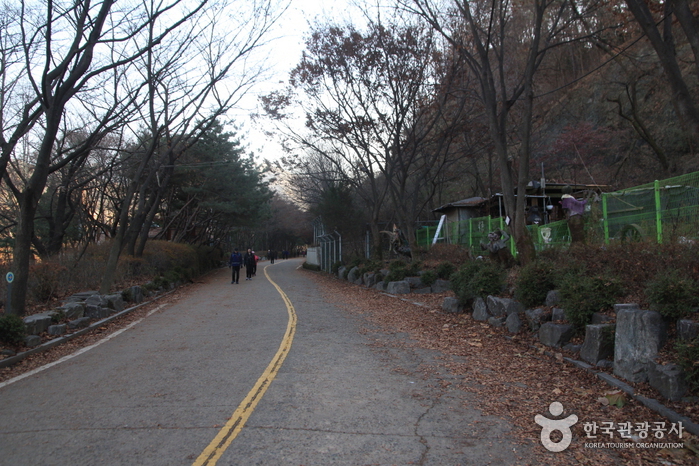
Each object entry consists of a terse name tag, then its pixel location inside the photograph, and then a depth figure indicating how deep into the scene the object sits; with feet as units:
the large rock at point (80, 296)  44.46
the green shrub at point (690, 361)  16.72
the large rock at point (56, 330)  34.88
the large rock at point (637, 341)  19.89
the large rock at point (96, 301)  43.78
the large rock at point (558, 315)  27.50
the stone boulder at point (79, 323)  37.85
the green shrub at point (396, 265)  62.75
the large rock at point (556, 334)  26.17
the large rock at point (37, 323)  32.60
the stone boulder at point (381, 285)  64.80
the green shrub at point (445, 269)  54.60
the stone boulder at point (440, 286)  53.75
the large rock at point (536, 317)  29.35
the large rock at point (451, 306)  40.91
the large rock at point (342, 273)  93.04
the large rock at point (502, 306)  32.85
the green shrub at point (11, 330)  29.76
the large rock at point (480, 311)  36.29
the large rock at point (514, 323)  31.32
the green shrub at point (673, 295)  19.74
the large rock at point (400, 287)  57.00
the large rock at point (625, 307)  21.90
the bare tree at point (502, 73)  38.47
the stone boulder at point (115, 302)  47.82
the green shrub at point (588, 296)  24.53
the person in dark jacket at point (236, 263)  91.09
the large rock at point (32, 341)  31.30
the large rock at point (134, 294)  54.65
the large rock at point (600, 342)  22.67
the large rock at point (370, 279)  71.21
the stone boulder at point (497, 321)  33.53
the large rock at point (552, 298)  29.37
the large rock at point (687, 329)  18.33
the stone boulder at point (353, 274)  82.54
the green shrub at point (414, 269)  60.23
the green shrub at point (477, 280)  36.99
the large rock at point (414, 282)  57.67
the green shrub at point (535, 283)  31.17
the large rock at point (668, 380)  17.59
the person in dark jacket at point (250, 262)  103.81
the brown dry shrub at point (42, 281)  45.93
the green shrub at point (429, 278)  54.95
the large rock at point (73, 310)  38.77
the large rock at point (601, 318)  23.43
